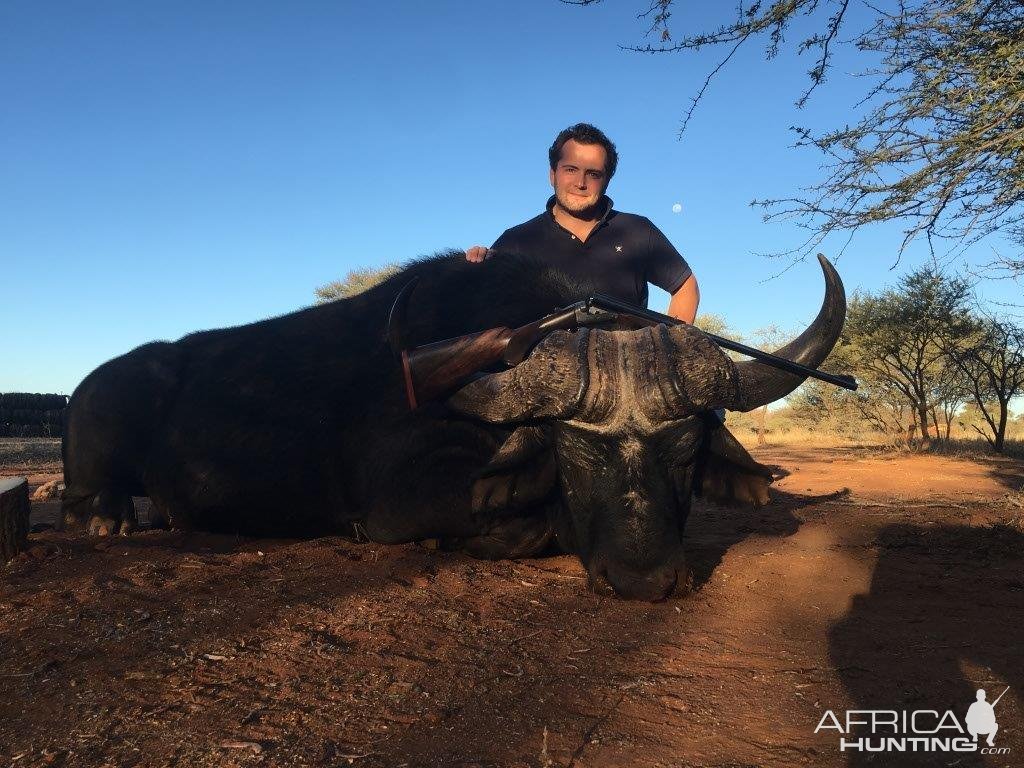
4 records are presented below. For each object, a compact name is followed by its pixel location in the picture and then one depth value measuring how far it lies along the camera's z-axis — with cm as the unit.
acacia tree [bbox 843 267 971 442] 1641
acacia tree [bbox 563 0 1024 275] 501
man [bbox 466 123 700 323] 531
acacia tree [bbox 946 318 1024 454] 1376
